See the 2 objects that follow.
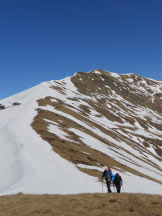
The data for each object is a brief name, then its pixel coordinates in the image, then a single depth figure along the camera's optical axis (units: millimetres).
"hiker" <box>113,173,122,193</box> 21800
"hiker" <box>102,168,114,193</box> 22284
